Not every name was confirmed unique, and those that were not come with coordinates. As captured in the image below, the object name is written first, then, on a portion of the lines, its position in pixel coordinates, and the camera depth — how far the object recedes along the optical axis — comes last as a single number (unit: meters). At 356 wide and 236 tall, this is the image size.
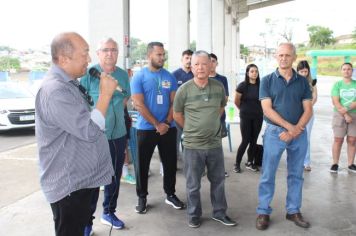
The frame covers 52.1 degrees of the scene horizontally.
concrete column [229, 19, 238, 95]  19.11
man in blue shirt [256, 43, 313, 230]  3.46
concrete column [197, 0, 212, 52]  11.27
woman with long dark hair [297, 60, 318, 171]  5.02
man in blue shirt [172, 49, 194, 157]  5.13
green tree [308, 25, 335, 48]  70.10
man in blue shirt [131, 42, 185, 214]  3.77
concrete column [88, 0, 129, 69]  5.55
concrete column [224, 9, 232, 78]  19.75
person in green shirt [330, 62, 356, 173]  5.36
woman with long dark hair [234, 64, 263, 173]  5.41
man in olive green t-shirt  3.45
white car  8.62
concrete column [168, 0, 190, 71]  10.93
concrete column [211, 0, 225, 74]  15.63
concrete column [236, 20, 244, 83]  23.26
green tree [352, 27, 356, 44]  55.19
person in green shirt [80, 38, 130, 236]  3.25
